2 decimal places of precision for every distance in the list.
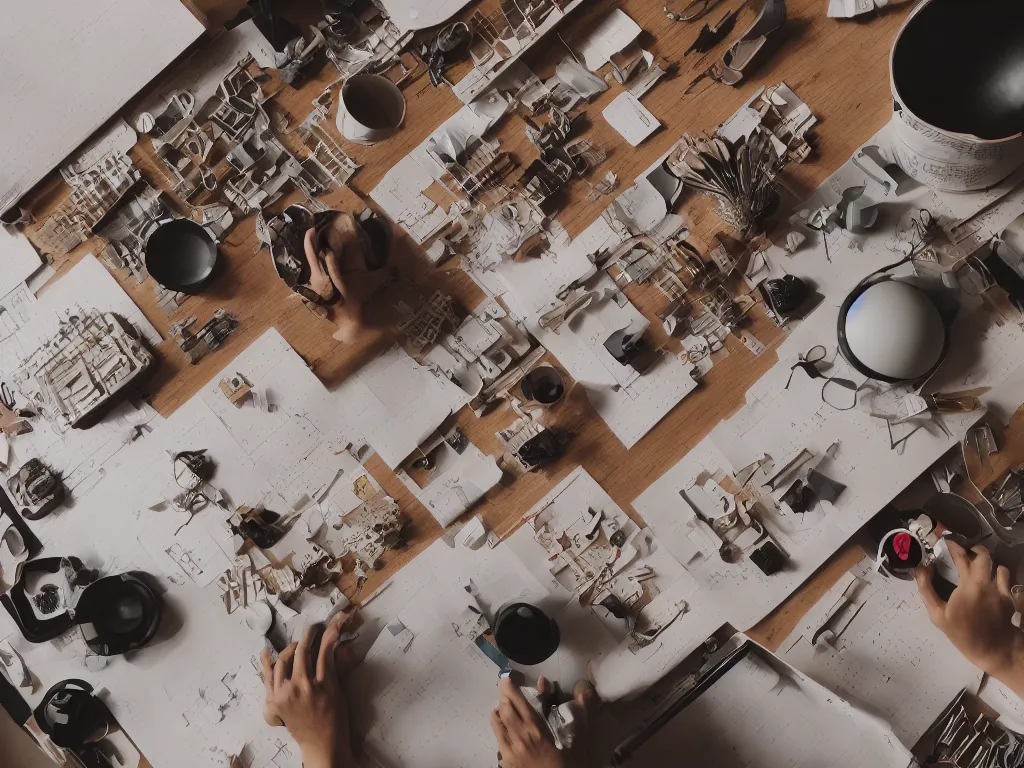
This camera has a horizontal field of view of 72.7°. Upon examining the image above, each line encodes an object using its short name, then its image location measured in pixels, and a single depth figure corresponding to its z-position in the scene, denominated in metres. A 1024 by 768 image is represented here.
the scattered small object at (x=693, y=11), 0.97
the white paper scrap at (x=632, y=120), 0.97
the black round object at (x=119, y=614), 0.98
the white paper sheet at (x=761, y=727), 0.90
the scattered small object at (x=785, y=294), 0.92
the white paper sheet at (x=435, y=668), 0.96
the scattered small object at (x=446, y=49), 0.98
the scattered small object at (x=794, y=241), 0.94
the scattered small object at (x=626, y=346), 0.94
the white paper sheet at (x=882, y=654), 0.90
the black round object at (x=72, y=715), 0.98
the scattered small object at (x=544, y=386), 0.96
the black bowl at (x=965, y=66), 0.82
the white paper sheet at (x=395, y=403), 0.98
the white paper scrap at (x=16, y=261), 1.04
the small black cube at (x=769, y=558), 0.92
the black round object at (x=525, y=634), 0.93
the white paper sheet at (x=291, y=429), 0.99
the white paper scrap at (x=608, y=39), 0.97
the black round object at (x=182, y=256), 0.99
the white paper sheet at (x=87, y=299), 1.02
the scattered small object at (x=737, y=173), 0.92
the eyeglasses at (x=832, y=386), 0.93
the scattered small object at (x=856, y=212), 0.92
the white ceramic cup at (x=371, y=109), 0.96
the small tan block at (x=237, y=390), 1.00
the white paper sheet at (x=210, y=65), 1.01
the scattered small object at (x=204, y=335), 1.00
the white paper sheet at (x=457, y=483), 0.97
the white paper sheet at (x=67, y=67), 1.02
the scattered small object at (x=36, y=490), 1.01
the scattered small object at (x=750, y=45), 0.93
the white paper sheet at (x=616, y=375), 0.95
